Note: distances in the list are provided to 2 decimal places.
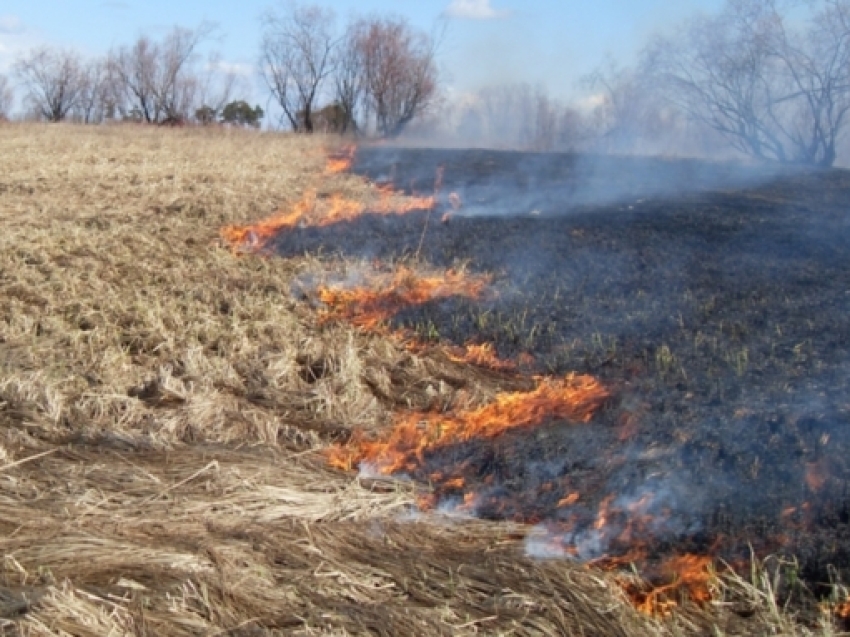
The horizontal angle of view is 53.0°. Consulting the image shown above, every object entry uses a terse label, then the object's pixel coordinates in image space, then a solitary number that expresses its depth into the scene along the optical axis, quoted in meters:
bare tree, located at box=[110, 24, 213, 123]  36.84
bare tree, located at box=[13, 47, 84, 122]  38.25
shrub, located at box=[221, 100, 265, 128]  35.72
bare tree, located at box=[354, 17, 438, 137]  32.50
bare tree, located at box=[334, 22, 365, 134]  33.75
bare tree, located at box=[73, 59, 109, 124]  38.03
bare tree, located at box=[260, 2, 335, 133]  34.31
